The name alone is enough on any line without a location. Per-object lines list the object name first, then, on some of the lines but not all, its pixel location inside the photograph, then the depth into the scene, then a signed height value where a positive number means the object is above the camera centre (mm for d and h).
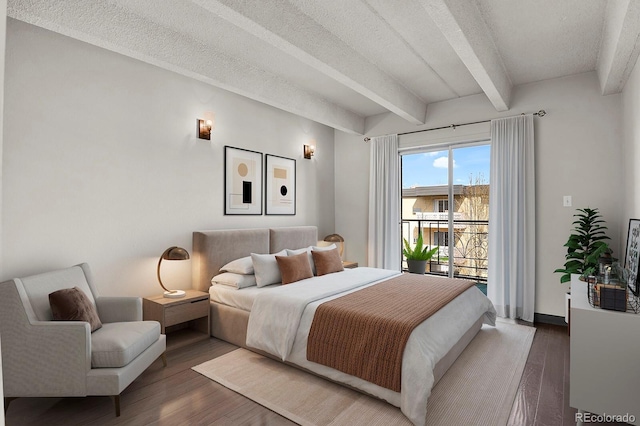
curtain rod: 4195 +1216
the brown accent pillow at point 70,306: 2479 -652
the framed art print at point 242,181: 4281 +415
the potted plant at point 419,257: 5191 -620
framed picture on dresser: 2625 -310
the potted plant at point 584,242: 3641 -272
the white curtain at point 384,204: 5336 +165
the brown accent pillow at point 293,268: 3857 -590
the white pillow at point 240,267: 3787 -561
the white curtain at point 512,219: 4230 -41
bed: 2340 -898
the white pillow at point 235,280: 3650 -682
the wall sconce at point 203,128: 3983 +968
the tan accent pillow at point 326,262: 4289 -578
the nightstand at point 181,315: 3254 -953
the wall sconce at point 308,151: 5410 +966
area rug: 2340 -1308
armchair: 2305 -937
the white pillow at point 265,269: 3764 -589
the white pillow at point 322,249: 4477 -429
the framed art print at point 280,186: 4801 +404
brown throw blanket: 2414 -841
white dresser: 2039 -858
